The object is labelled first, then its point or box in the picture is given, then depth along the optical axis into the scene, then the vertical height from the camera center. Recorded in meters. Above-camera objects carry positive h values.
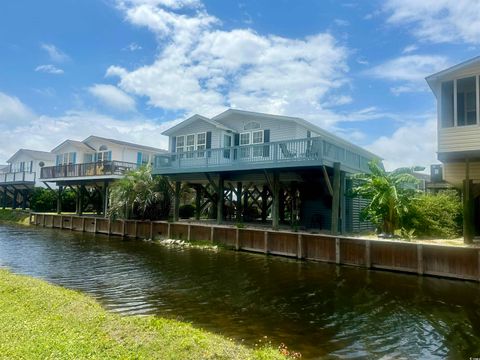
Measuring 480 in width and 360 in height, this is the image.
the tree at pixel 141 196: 25.28 +0.38
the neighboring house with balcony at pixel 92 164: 30.56 +3.21
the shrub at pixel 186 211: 32.88 -0.80
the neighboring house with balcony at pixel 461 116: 14.03 +3.84
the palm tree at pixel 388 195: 18.25 +0.66
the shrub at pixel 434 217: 18.95 -0.47
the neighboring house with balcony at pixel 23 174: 43.47 +3.03
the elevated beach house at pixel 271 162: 18.44 +2.43
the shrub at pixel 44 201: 40.88 -0.24
